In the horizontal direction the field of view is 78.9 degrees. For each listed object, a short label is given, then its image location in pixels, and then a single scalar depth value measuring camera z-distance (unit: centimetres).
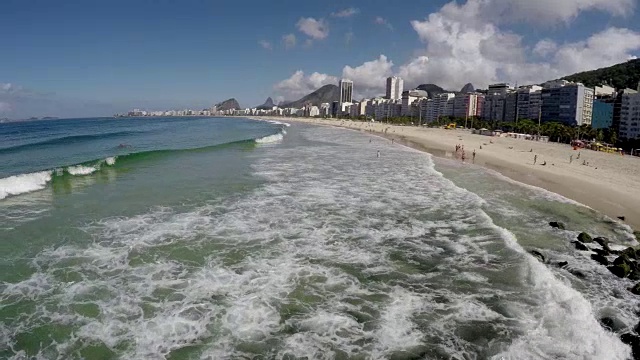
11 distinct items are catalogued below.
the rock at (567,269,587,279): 1056
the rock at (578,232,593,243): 1331
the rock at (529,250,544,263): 1150
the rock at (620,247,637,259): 1198
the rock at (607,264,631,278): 1066
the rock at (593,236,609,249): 1293
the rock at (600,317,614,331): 814
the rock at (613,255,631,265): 1117
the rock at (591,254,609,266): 1148
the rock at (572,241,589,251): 1257
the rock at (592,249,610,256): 1206
